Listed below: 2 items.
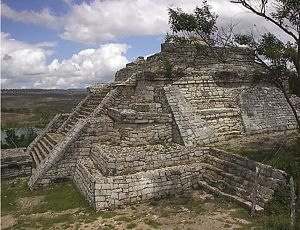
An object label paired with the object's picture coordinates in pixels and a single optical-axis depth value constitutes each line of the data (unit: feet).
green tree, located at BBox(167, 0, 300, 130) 28.19
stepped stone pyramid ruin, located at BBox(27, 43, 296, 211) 28.60
